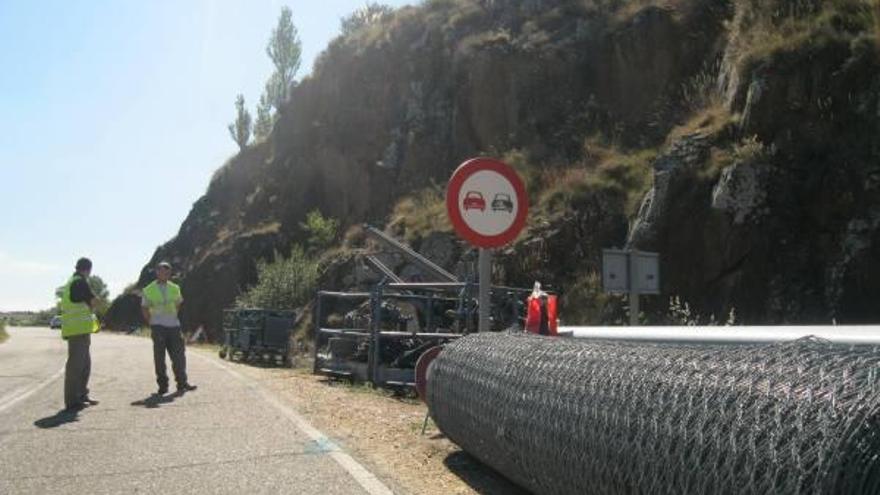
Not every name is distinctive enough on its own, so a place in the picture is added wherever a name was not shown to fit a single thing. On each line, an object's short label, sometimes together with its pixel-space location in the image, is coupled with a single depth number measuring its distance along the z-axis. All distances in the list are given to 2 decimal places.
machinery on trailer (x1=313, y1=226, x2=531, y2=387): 11.87
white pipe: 4.32
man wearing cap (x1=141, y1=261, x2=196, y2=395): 11.95
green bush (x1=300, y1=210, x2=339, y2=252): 36.34
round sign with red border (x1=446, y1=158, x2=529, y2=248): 7.95
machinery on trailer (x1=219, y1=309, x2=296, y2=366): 18.92
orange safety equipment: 7.75
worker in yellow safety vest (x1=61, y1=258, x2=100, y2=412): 10.12
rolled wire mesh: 2.83
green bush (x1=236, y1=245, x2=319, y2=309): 31.44
